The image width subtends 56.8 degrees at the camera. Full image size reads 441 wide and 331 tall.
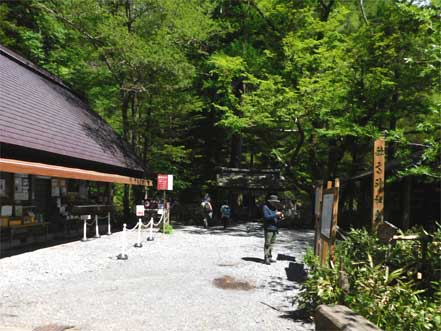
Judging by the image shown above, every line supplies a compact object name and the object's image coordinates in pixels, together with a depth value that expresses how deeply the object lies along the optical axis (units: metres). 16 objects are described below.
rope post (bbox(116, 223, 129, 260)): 10.43
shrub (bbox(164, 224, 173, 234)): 17.11
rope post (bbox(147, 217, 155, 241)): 14.53
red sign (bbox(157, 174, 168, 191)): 17.00
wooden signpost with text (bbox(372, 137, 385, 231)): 6.71
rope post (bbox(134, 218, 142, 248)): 12.78
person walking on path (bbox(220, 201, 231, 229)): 19.92
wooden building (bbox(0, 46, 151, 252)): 11.16
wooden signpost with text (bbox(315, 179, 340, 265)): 6.26
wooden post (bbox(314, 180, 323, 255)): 8.10
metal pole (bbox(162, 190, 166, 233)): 17.11
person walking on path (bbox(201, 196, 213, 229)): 20.48
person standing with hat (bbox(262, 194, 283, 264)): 10.28
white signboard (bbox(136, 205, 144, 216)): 14.10
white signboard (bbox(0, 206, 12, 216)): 11.27
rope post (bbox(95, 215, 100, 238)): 14.75
